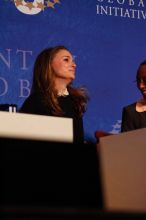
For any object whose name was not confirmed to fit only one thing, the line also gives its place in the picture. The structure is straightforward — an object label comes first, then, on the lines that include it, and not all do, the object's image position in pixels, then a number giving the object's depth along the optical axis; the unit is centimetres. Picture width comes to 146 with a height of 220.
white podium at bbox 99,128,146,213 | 567
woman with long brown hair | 696
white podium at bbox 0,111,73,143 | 494
